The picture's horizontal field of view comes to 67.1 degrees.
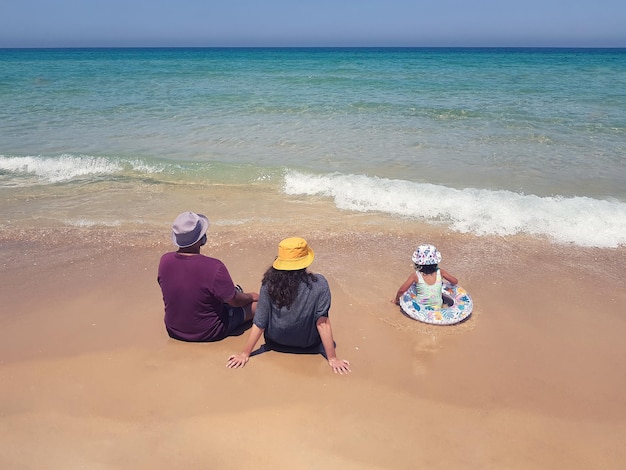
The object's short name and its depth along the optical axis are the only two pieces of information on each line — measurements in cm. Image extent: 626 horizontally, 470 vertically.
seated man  361
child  427
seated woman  336
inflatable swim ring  419
